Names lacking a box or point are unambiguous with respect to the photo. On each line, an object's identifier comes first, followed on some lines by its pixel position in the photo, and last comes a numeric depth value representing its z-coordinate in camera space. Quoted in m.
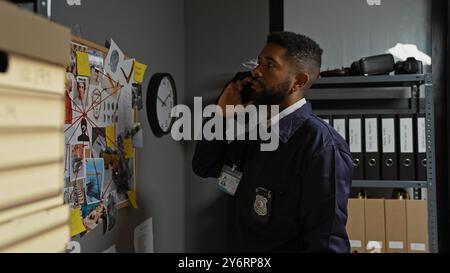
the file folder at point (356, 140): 1.82
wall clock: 1.74
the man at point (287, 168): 1.17
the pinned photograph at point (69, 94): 1.08
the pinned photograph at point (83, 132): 1.16
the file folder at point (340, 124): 1.83
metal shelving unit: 1.76
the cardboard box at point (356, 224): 1.81
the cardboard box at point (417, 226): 1.78
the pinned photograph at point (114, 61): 1.32
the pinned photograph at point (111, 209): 1.33
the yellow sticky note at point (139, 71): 1.53
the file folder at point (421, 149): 1.77
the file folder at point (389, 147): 1.79
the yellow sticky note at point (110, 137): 1.31
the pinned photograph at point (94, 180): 1.19
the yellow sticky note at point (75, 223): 1.11
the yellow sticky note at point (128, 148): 1.45
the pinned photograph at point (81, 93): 1.13
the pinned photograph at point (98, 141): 1.23
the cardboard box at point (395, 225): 1.79
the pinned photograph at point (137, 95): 1.53
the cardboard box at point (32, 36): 0.27
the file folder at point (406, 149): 1.78
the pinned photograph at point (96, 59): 1.21
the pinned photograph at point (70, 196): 1.08
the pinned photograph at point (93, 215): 1.19
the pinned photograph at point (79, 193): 1.13
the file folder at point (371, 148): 1.81
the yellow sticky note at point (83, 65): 1.14
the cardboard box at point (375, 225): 1.80
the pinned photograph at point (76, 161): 1.11
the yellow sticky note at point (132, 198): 1.51
